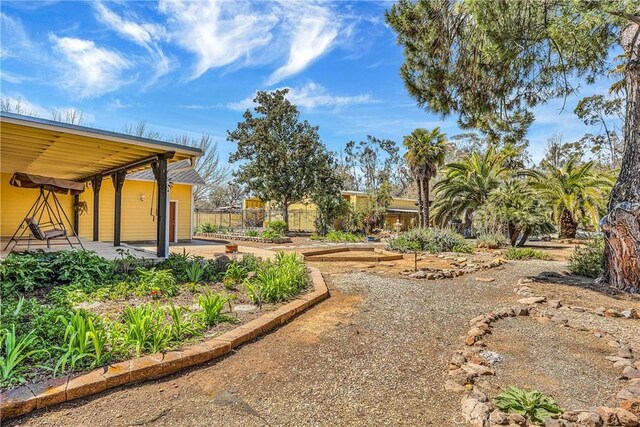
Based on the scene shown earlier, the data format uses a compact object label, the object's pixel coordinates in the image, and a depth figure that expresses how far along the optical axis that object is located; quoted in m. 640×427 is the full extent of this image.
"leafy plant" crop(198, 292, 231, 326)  4.03
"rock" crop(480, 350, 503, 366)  3.31
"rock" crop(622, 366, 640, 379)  2.94
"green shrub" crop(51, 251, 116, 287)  5.51
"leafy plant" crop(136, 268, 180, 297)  5.19
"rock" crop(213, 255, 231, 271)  7.07
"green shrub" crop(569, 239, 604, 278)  7.75
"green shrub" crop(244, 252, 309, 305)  5.14
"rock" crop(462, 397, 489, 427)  2.30
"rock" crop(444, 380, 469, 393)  2.74
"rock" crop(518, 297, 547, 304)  5.52
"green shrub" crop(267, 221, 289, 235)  19.91
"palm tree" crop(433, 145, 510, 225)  18.23
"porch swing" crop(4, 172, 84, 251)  6.56
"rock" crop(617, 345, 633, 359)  3.36
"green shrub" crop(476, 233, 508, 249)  14.05
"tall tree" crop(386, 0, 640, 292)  6.04
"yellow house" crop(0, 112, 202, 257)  6.20
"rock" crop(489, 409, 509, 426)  2.24
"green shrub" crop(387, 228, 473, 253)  13.33
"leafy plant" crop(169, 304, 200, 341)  3.51
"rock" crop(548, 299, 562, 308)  5.31
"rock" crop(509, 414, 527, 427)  2.23
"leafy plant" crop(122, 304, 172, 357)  3.21
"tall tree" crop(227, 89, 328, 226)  22.08
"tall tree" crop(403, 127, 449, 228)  17.67
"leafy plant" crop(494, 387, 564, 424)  2.31
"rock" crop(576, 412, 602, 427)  2.22
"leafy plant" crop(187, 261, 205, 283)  6.05
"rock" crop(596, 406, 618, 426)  2.24
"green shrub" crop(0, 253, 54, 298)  4.95
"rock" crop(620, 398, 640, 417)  2.33
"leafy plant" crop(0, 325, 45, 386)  2.59
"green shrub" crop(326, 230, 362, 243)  17.78
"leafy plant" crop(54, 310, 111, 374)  2.82
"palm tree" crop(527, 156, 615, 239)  15.72
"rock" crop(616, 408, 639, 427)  2.23
